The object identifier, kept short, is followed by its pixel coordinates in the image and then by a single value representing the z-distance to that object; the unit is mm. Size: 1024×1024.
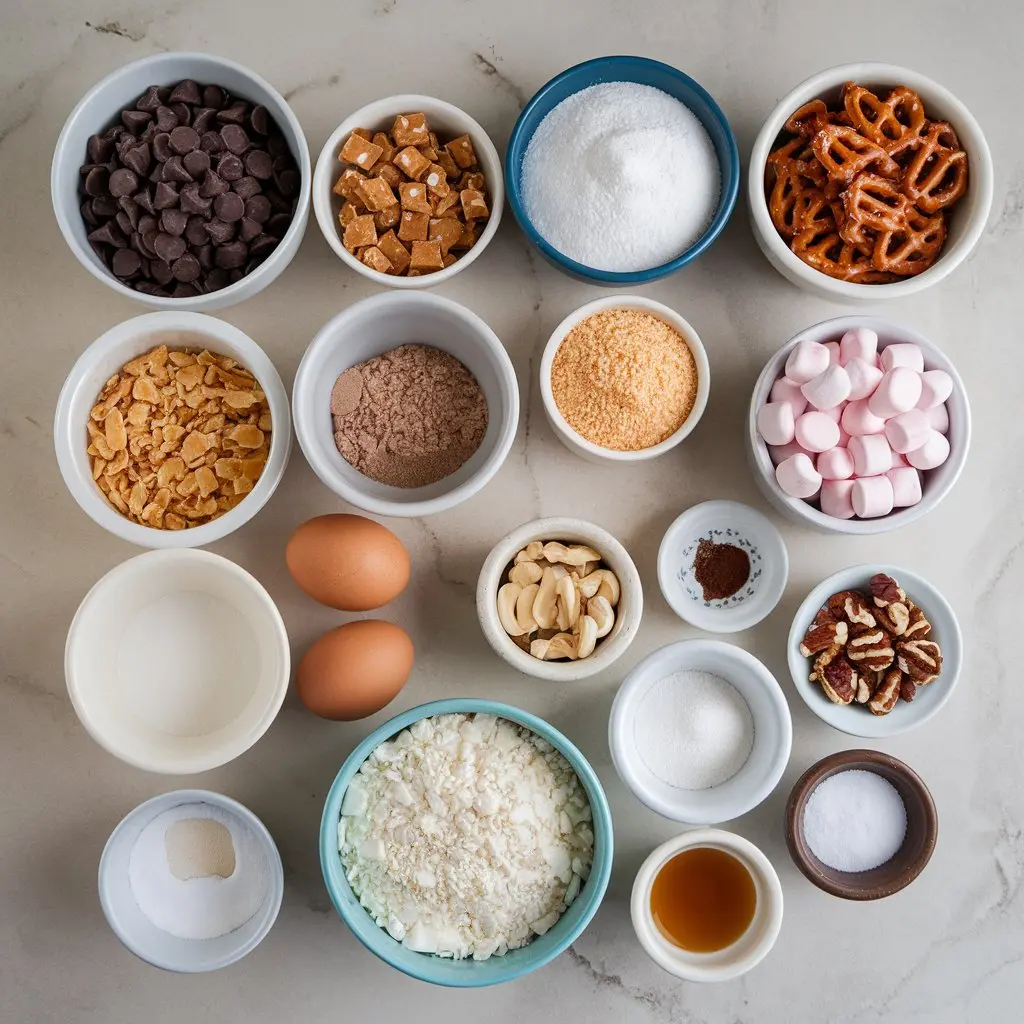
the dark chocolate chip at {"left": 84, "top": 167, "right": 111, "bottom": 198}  585
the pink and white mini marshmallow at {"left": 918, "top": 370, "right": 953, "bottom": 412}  569
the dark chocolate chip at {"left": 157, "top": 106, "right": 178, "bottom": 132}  586
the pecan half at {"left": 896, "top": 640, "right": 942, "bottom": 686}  585
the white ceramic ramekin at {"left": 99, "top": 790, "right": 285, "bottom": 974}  566
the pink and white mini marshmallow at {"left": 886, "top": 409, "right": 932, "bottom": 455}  564
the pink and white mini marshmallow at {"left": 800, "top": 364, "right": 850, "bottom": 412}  558
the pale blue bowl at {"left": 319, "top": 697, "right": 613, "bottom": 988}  555
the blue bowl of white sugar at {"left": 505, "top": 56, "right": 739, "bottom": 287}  575
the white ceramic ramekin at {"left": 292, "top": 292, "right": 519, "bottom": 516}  560
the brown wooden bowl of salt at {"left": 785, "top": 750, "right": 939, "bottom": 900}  588
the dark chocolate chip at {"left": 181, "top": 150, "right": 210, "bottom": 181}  580
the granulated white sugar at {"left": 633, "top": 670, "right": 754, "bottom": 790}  587
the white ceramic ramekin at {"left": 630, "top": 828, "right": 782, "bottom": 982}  572
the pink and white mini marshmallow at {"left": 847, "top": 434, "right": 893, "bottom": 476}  568
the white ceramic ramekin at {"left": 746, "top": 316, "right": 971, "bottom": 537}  576
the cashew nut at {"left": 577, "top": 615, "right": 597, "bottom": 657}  567
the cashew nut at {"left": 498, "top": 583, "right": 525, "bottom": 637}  581
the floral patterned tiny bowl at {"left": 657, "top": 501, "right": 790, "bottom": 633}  606
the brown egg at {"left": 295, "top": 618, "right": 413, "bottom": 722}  559
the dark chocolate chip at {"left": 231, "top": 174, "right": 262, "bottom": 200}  584
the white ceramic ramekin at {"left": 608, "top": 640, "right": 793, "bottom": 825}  576
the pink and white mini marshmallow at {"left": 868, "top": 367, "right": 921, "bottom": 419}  559
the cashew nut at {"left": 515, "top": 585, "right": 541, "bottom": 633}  582
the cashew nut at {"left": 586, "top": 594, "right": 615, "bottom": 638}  572
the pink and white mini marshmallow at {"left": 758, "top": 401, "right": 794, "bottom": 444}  570
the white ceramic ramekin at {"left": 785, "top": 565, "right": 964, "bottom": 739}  593
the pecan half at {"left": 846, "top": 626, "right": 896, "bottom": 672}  582
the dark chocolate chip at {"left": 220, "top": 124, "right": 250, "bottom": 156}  586
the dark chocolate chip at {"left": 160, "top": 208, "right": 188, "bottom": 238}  576
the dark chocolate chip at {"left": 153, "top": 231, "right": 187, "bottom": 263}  578
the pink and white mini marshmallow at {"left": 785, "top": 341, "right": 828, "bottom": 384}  572
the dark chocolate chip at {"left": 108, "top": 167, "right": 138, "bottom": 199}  579
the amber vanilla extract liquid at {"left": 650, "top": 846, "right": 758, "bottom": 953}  588
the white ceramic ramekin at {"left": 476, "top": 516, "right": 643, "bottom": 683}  567
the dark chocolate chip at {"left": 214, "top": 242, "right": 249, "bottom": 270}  581
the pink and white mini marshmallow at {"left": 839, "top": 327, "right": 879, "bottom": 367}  575
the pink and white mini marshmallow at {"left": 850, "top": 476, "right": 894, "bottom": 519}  567
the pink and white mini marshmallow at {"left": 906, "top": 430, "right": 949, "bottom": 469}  569
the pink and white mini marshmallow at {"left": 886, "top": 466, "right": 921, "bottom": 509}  574
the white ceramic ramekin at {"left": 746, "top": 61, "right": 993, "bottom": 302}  584
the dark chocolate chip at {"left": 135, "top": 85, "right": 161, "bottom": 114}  591
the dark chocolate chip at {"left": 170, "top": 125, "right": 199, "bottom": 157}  582
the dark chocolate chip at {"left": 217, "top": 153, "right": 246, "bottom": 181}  583
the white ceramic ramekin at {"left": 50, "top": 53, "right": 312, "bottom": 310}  576
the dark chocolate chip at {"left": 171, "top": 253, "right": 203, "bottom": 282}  580
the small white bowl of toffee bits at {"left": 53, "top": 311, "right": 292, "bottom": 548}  569
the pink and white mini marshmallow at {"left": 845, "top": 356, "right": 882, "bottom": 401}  564
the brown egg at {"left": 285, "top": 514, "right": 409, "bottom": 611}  555
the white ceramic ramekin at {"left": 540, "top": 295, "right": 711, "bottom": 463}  582
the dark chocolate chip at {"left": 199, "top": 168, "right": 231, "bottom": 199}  577
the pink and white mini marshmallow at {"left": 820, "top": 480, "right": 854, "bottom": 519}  577
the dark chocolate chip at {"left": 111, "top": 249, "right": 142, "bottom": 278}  585
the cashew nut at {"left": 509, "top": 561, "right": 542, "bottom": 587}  582
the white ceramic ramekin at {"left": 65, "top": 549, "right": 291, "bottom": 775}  552
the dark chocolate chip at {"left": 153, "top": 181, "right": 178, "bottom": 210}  576
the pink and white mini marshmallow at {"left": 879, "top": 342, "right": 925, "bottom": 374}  574
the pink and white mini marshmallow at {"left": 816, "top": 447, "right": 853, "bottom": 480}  570
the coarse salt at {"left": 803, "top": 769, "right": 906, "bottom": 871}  599
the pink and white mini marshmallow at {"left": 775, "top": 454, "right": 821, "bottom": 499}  566
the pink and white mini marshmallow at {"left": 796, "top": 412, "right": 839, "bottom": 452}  567
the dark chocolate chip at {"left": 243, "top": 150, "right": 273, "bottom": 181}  590
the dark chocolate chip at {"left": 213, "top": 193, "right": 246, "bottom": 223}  578
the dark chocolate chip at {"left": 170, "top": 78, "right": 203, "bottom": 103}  591
